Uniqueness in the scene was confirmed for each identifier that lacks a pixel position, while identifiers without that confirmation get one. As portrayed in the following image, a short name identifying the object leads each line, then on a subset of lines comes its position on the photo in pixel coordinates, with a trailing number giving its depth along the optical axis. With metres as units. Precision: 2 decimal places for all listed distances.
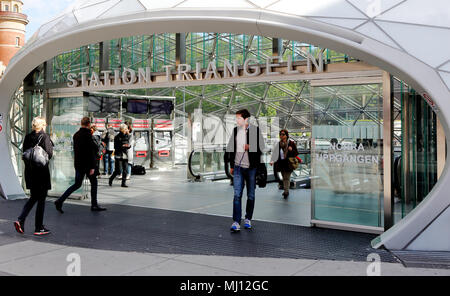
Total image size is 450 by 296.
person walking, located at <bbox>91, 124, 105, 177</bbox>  14.91
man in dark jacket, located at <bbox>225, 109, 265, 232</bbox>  6.84
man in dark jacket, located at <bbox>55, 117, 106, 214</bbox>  8.53
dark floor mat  5.69
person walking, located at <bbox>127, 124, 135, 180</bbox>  13.05
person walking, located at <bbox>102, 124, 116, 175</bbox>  15.27
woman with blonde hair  6.54
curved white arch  5.54
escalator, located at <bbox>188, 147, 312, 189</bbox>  13.55
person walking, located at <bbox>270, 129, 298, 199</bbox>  10.84
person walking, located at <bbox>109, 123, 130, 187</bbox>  12.71
